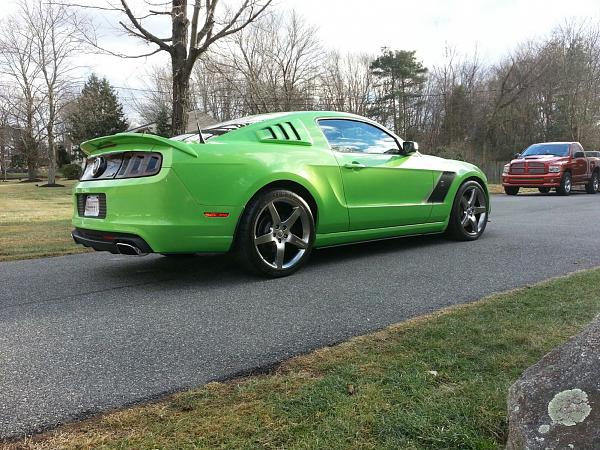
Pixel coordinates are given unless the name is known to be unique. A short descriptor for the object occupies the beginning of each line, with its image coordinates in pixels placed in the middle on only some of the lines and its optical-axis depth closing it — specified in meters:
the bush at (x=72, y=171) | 41.83
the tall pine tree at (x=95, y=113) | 36.47
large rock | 1.35
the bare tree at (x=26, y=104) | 34.25
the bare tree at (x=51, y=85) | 33.96
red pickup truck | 16.06
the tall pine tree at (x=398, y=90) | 37.59
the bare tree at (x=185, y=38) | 11.56
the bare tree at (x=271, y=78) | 19.08
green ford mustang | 3.95
